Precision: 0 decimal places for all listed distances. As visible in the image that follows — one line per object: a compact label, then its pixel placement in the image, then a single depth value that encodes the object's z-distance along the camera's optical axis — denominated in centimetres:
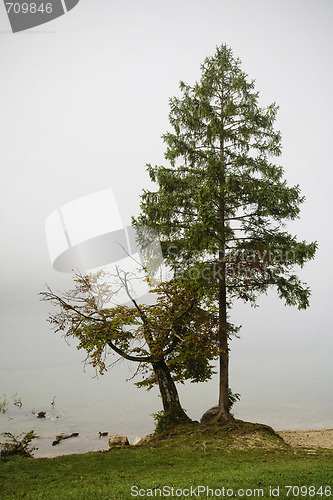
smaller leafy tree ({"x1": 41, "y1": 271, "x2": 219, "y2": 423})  1356
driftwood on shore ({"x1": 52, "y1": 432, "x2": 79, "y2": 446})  1758
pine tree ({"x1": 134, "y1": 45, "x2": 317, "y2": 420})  1324
